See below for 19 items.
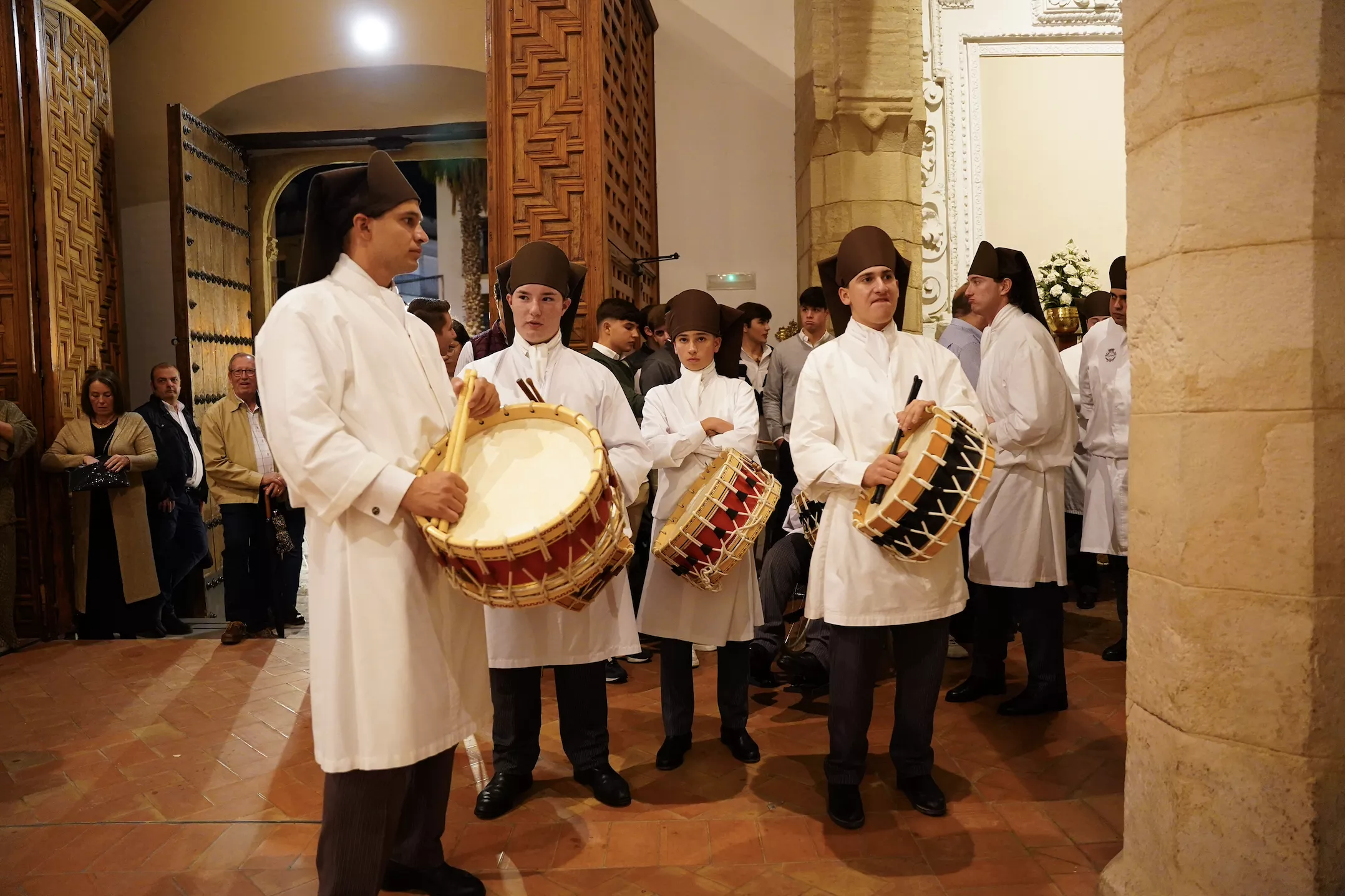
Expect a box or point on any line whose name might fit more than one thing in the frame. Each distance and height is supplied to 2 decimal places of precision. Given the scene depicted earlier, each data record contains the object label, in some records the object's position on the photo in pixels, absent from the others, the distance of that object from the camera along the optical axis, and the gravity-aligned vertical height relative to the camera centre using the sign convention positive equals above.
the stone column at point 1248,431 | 2.09 -0.09
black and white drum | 2.84 -0.27
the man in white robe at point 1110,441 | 5.14 -0.27
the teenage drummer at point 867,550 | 3.16 -0.52
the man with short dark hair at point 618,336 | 5.10 +0.36
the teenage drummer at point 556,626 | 3.31 -0.78
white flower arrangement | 7.74 +0.92
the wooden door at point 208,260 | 7.89 +1.33
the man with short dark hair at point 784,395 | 5.79 +0.02
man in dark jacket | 6.46 -0.58
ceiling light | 8.46 +3.32
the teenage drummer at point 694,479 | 3.73 -0.34
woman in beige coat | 6.16 -0.74
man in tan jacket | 5.92 -0.52
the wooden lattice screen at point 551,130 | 5.77 +1.67
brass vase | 7.68 +0.60
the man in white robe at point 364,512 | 2.25 -0.25
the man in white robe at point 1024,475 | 4.18 -0.38
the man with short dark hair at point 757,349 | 6.33 +0.35
